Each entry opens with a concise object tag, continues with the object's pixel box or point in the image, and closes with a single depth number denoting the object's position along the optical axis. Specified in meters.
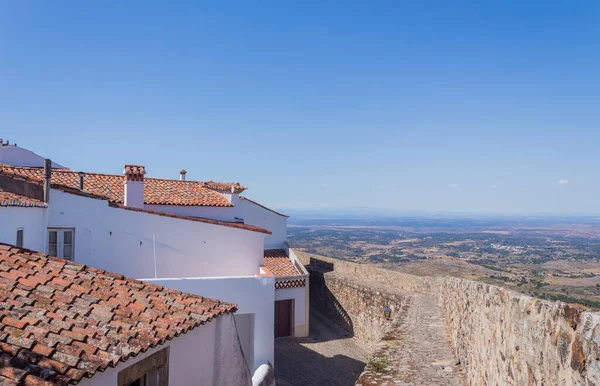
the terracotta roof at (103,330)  3.91
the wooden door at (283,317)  16.72
